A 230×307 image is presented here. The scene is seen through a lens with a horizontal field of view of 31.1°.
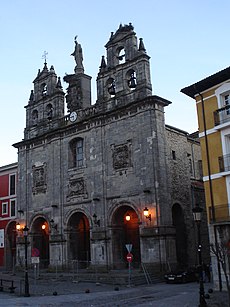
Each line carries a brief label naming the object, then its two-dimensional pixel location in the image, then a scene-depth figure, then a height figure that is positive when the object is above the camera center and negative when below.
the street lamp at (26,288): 23.03 -2.16
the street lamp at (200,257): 16.24 -0.66
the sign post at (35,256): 23.97 -0.46
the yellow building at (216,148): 20.73 +4.72
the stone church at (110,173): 29.28 +5.61
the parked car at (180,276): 25.53 -2.09
